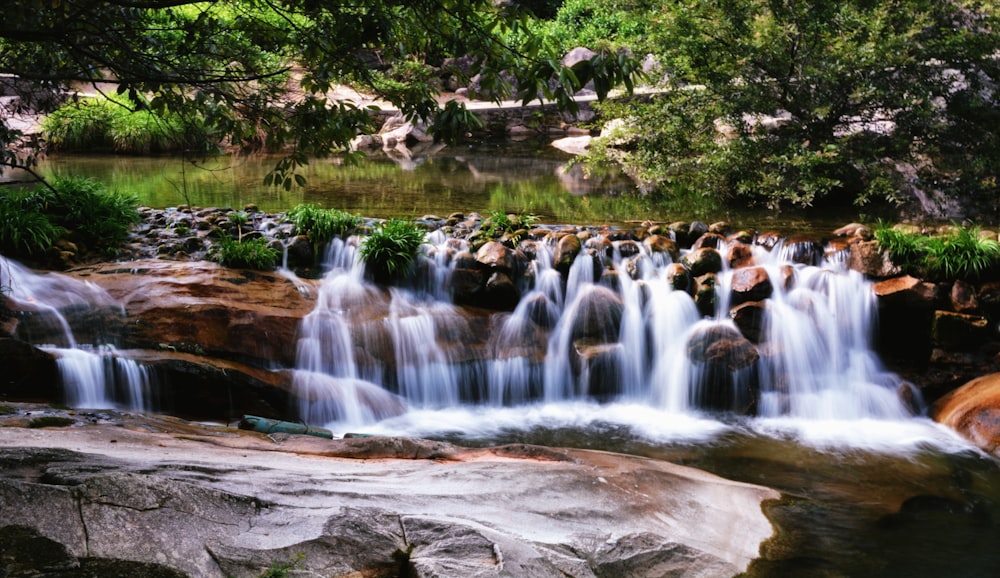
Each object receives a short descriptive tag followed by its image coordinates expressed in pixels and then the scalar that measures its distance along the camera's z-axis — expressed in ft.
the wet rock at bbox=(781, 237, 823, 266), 31.27
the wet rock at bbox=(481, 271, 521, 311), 29.53
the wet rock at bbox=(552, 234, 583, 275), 30.55
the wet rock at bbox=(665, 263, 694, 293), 30.12
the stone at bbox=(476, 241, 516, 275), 29.81
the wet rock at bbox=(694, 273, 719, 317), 29.68
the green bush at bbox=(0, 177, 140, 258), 27.27
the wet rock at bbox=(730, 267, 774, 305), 29.27
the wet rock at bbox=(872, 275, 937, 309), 28.84
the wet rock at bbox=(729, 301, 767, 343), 28.99
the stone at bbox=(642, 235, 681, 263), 31.55
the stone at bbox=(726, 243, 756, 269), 30.96
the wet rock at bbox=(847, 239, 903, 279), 29.81
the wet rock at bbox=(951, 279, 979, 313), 28.58
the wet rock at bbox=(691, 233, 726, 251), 31.86
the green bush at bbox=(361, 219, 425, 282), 29.91
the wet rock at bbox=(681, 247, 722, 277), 30.50
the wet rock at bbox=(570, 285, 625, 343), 29.19
